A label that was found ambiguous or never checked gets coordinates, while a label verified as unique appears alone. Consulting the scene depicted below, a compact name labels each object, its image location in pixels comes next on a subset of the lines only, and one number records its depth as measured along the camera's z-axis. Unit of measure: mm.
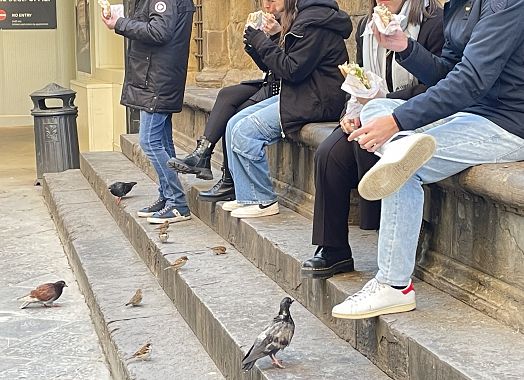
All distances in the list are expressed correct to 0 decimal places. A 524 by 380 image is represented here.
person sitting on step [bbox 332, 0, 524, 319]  3639
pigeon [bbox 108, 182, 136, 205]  7785
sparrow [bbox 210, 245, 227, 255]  5863
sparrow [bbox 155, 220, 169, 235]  6352
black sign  15781
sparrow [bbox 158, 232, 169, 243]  6215
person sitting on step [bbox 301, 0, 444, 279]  4340
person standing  6461
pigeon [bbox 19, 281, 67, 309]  6398
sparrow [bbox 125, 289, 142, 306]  5660
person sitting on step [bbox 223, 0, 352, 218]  5473
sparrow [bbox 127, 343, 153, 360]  4699
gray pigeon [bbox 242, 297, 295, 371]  3836
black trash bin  11227
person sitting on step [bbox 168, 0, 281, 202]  6219
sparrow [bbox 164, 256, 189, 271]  5548
